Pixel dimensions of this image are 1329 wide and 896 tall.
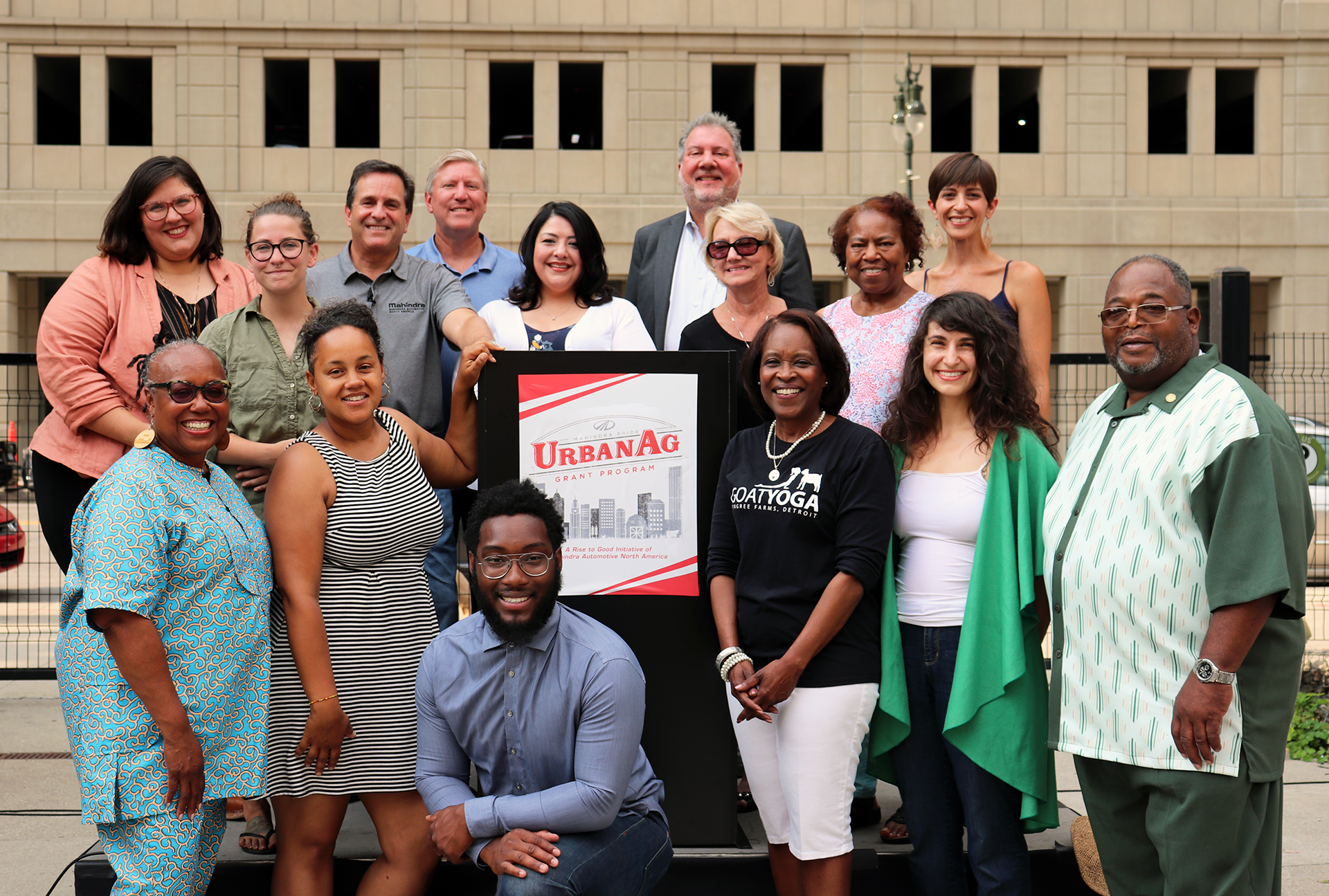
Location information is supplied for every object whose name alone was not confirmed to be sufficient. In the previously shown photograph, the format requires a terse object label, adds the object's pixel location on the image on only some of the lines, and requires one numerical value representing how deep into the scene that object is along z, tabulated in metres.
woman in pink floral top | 4.12
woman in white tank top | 3.50
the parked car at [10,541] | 10.30
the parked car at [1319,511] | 10.02
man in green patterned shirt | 2.94
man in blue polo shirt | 5.18
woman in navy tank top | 4.62
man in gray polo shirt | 4.53
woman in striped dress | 3.50
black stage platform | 4.00
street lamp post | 16.47
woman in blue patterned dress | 3.11
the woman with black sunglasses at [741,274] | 4.32
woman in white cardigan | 4.50
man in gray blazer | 5.04
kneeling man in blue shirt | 3.23
